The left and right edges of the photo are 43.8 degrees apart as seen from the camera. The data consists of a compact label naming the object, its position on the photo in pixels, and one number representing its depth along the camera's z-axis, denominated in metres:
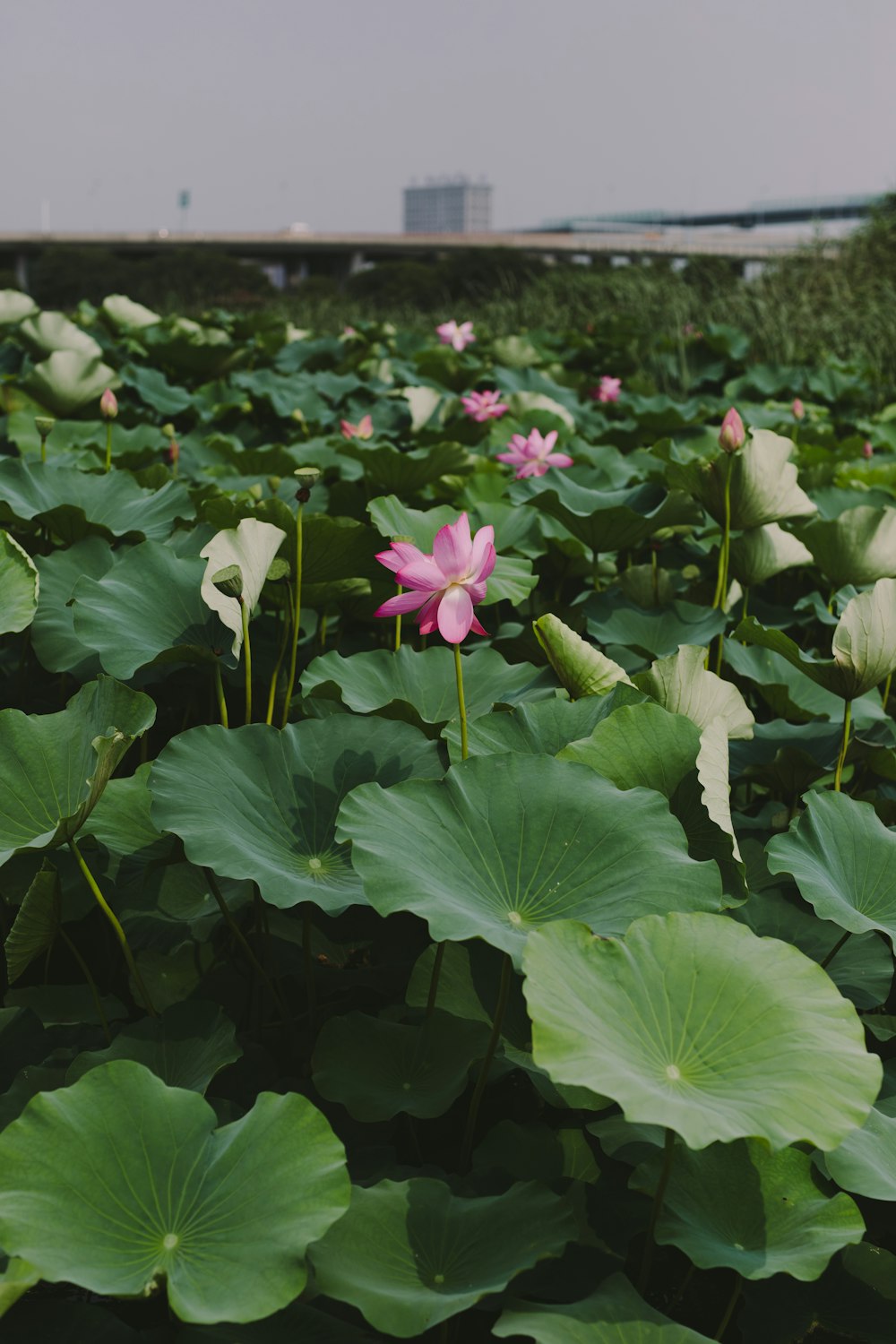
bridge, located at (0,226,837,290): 40.38
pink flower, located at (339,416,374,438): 2.72
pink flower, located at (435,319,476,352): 4.98
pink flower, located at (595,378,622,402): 4.25
